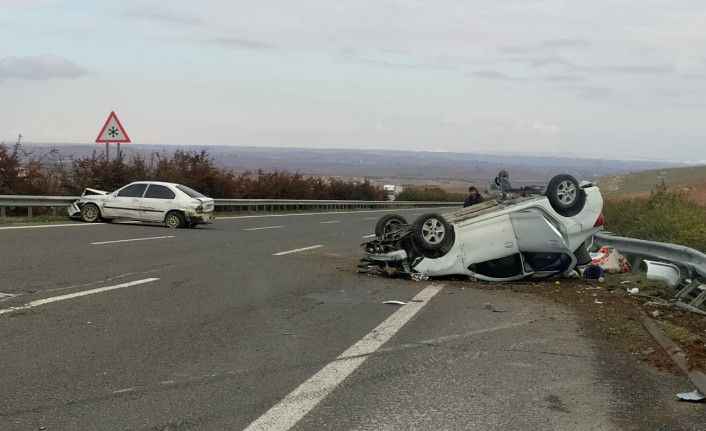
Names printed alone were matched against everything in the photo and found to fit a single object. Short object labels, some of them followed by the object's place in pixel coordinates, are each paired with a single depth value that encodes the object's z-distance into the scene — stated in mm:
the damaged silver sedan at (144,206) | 21562
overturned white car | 11016
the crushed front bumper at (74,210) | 21625
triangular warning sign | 23641
